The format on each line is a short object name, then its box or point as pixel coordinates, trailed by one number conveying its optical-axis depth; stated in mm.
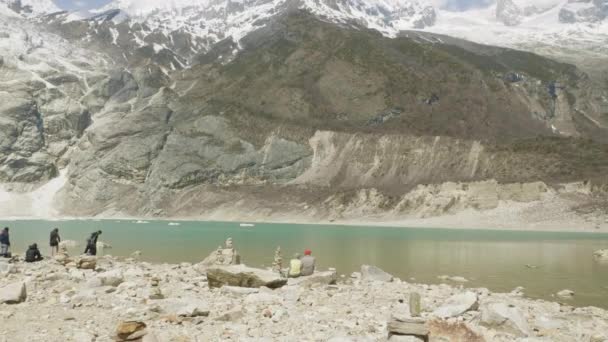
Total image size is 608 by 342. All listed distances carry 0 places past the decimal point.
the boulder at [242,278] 20125
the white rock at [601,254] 43253
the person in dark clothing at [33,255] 28344
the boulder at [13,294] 16031
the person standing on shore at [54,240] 32531
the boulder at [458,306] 15906
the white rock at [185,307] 14750
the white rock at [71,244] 45028
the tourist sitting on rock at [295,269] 23969
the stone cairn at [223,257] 28203
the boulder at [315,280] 21984
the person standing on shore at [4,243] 30109
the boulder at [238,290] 18644
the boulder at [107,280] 19156
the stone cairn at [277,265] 26200
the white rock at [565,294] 24156
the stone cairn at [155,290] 17422
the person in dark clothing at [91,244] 31641
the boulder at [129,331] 12297
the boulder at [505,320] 14820
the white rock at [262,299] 17047
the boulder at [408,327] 12473
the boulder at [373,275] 25834
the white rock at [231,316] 14625
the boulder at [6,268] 22041
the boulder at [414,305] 14695
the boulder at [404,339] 12305
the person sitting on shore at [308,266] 24297
